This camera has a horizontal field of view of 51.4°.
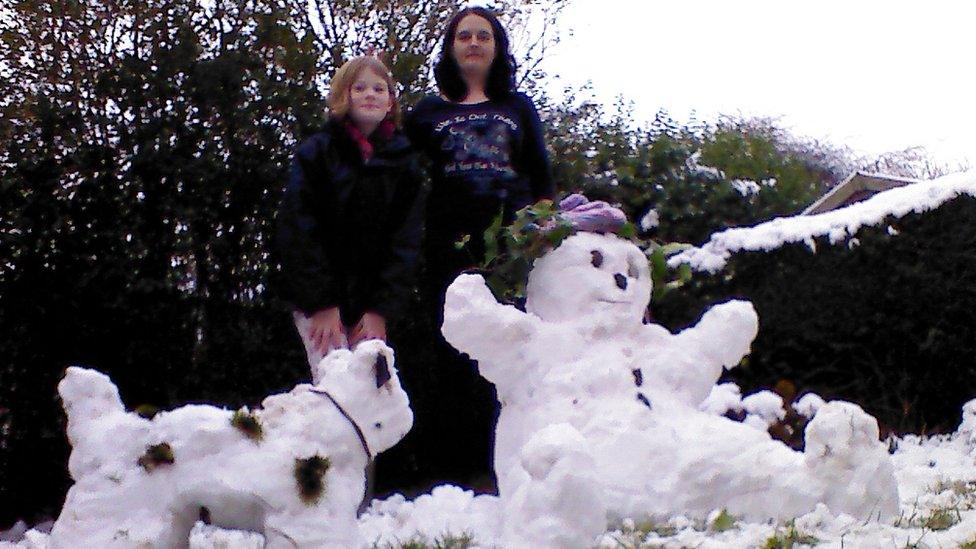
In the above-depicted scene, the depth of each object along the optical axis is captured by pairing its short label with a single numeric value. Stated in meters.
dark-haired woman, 3.84
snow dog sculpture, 2.36
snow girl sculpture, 2.31
